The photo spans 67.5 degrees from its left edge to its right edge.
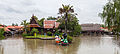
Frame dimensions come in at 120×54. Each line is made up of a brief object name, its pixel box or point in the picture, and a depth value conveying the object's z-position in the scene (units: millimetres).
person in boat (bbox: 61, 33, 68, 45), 13176
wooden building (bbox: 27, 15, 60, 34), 27767
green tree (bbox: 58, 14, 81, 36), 26494
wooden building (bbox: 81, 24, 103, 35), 35645
